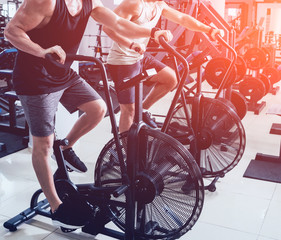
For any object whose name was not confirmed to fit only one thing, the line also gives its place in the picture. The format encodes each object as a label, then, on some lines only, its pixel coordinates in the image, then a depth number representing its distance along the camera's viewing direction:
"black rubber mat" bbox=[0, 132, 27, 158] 4.02
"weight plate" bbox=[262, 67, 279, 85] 6.71
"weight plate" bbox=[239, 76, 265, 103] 5.54
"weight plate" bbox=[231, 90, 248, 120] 4.29
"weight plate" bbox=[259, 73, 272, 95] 5.94
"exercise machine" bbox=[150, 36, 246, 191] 2.97
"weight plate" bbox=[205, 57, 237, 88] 3.60
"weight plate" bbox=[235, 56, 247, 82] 4.33
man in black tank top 1.90
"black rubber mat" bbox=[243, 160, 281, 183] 3.41
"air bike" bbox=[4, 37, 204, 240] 1.96
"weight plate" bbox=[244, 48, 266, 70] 5.86
